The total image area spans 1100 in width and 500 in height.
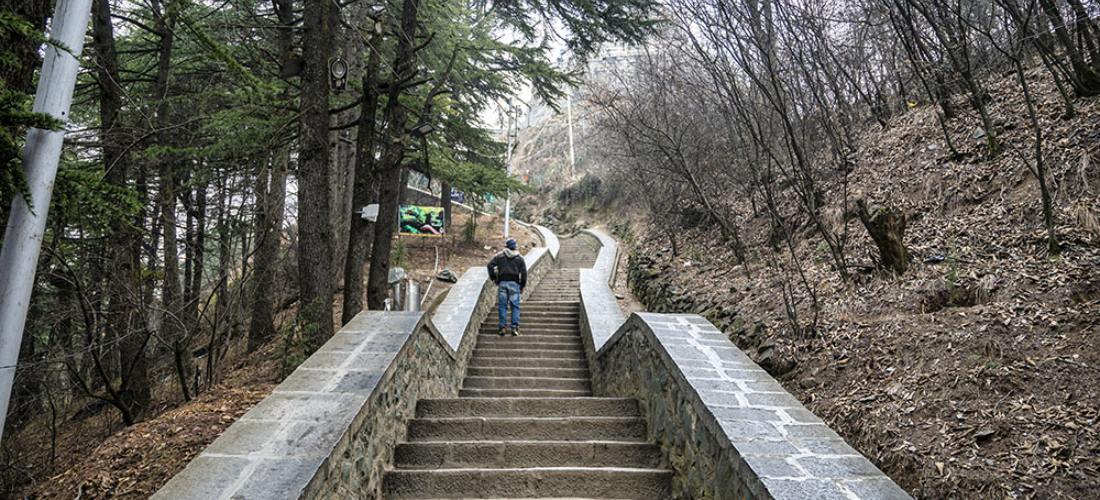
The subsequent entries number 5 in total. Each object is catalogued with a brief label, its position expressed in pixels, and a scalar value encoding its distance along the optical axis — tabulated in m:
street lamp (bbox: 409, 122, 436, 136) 7.15
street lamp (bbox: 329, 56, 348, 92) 5.90
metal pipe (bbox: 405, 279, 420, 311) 8.87
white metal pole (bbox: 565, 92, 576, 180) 36.47
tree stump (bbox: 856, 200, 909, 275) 5.19
